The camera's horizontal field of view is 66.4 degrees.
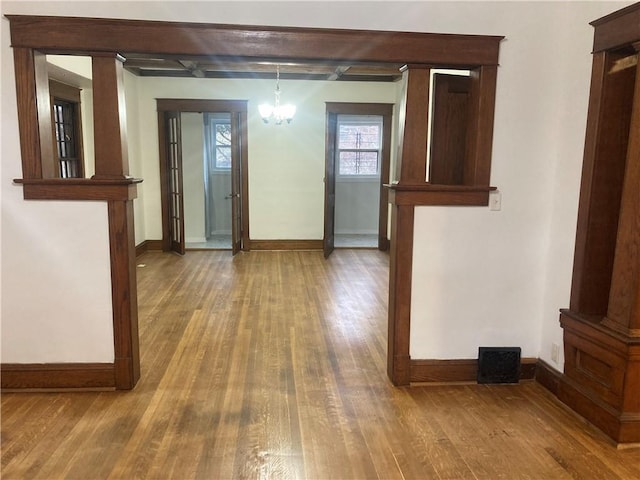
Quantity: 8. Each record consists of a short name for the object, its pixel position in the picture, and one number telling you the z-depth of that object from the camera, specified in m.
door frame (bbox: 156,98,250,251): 7.35
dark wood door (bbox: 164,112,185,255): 7.39
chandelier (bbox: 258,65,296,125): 6.95
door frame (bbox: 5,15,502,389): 2.76
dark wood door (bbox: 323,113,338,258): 7.13
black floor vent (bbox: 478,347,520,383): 3.26
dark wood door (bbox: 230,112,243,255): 7.46
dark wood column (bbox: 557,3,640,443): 2.47
